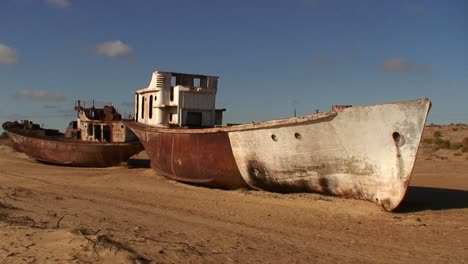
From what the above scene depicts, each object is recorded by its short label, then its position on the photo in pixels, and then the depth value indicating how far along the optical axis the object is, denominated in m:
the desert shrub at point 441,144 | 26.34
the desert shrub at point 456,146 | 26.12
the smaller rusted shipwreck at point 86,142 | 18.84
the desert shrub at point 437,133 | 32.50
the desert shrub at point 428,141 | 28.41
